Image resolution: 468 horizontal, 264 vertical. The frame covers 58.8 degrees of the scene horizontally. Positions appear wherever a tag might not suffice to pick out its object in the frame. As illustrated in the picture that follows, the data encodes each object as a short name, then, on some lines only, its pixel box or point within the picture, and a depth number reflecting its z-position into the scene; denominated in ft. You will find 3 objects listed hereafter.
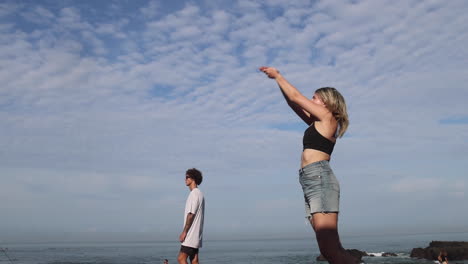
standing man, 24.20
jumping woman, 12.46
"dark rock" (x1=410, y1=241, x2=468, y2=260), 162.30
